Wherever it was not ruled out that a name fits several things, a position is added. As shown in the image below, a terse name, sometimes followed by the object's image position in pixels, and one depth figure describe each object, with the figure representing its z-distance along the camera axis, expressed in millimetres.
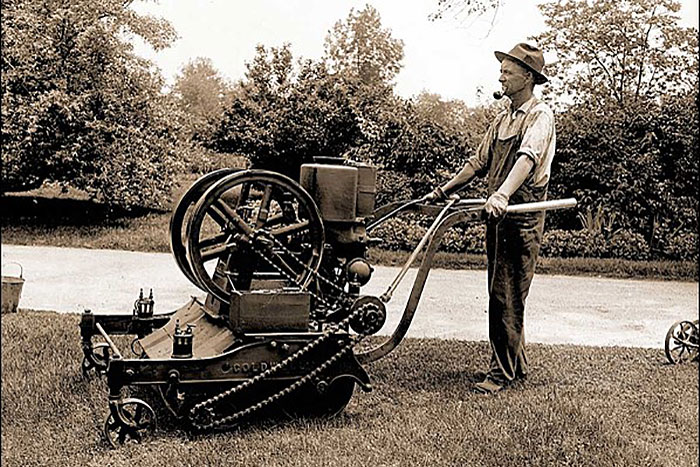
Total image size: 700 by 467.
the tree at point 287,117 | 9102
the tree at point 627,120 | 9156
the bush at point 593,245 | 10031
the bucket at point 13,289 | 5383
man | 4496
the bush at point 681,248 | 9625
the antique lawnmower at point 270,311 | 3701
